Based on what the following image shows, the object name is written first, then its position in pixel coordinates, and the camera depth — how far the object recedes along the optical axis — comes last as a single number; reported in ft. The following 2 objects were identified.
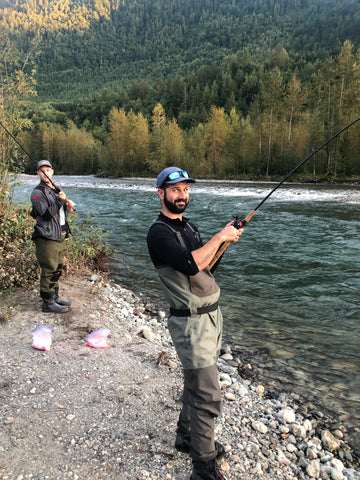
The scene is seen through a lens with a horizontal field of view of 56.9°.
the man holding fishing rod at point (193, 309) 8.09
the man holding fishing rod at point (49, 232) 17.44
